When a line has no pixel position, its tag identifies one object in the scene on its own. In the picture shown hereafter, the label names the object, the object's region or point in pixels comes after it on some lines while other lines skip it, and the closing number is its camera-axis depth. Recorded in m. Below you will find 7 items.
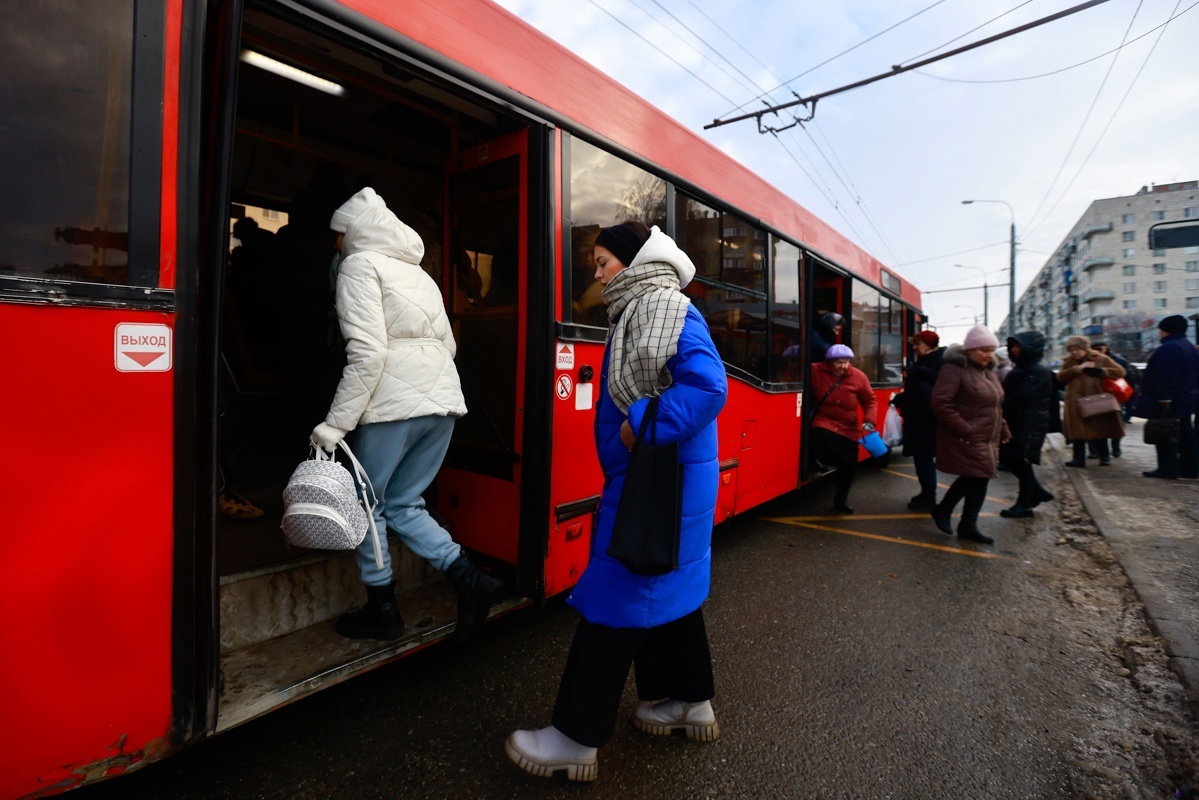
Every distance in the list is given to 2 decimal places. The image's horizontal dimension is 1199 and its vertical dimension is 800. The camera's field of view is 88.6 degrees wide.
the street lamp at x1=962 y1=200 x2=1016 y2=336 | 25.49
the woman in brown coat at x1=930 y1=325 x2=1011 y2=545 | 4.93
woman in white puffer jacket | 2.35
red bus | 1.51
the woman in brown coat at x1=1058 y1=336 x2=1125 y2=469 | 7.85
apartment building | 76.56
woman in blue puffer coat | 2.02
